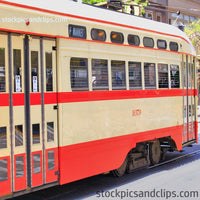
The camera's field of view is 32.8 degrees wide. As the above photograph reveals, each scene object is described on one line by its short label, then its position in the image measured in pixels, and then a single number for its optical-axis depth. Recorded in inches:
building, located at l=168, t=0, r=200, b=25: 1354.1
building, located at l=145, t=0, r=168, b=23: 1255.5
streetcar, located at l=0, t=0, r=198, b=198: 193.6
